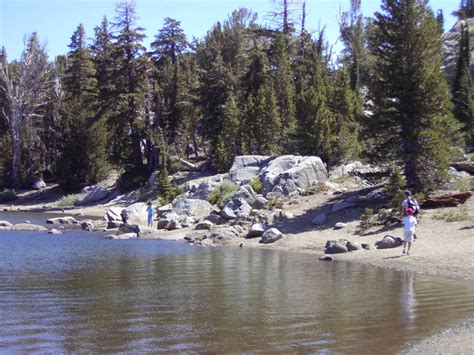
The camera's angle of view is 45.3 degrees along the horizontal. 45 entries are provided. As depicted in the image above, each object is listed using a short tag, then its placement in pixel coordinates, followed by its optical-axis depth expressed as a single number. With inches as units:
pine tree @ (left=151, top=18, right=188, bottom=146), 2162.9
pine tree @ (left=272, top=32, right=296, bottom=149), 1863.9
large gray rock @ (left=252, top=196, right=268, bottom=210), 1157.1
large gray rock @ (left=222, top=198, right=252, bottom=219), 1109.7
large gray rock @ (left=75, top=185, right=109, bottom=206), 1989.4
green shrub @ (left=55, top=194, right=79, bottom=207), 2015.3
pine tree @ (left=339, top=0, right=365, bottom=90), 3069.4
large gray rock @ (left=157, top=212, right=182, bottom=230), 1162.6
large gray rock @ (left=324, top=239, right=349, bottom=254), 765.3
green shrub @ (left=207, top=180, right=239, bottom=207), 1273.4
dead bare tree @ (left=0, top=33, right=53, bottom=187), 2351.1
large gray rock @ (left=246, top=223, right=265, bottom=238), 981.5
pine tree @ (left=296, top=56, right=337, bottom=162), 1504.7
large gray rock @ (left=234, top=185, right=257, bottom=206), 1172.5
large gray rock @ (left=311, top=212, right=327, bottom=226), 995.3
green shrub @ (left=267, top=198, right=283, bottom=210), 1147.4
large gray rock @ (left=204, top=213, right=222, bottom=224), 1127.0
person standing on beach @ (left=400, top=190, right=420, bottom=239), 703.1
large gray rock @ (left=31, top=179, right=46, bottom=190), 2349.7
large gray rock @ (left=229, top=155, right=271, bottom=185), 1384.1
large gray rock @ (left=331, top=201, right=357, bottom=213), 1024.9
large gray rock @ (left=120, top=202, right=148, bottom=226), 1302.9
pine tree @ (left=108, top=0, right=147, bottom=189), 2036.2
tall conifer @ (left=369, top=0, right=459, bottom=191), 1007.0
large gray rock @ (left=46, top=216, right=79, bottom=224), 1407.5
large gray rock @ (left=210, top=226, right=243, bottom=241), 978.9
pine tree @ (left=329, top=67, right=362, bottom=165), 1520.7
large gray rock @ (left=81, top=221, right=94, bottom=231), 1266.0
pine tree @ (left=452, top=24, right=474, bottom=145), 1971.0
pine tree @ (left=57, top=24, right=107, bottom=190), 2193.7
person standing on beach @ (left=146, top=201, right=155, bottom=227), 1234.8
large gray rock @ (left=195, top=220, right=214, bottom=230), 1101.2
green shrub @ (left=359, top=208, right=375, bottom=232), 892.6
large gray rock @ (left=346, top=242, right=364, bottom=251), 762.8
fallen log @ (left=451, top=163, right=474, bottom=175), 1200.8
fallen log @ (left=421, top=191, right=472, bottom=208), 925.2
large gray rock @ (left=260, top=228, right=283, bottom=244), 924.0
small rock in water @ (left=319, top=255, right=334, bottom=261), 731.8
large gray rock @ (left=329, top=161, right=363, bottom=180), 1396.4
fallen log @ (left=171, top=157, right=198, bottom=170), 2011.6
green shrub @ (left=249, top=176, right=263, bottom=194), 1289.4
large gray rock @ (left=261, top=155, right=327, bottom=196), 1243.2
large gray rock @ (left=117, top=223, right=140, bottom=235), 1133.1
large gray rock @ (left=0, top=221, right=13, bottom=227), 1282.0
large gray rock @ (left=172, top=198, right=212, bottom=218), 1238.3
